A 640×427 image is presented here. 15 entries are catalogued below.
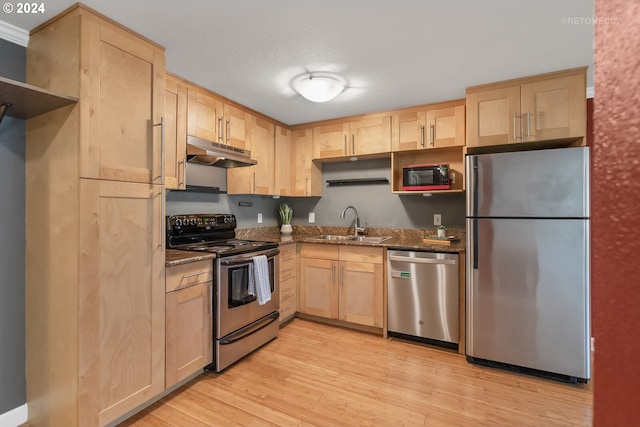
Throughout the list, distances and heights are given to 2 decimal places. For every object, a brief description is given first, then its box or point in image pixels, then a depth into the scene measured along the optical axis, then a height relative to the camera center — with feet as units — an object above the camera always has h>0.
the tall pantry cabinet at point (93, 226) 5.20 -0.23
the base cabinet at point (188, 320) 6.61 -2.51
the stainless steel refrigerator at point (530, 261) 7.24 -1.22
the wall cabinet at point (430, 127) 9.59 +2.92
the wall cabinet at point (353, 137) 10.80 +2.90
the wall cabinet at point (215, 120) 8.54 +2.92
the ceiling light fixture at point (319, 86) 7.80 +3.38
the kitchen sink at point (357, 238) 11.37 -0.98
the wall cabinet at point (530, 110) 7.63 +2.81
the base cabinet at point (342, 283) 10.01 -2.46
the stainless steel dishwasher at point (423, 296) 8.80 -2.54
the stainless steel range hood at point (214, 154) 8.05 +1.68
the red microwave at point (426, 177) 9.78 +1.23
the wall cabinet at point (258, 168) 10.46 +1.71
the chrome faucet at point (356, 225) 12.12 -0.48
